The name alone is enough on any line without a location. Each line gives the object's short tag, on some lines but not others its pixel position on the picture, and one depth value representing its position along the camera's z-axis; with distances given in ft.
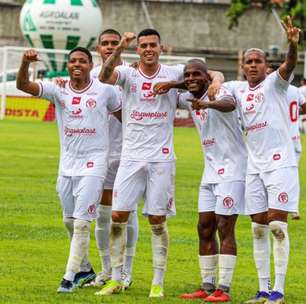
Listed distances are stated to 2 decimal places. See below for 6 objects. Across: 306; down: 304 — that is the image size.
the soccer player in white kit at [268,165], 41.75
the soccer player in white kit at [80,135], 44.06
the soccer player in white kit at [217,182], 43.39
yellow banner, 180.95
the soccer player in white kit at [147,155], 44.14
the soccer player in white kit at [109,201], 46.42
